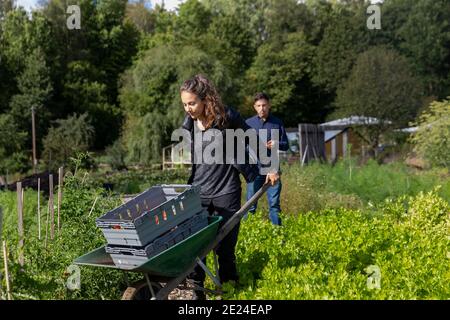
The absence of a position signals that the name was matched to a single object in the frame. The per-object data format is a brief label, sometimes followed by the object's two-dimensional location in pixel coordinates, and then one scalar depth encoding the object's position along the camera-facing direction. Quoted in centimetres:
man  694
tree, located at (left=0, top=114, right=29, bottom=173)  2055
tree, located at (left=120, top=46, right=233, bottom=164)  3022
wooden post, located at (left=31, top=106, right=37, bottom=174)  2606
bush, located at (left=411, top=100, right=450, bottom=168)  1506
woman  423
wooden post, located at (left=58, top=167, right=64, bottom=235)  520
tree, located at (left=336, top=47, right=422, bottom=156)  2916
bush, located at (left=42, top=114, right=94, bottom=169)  2497
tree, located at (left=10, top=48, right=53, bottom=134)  3591
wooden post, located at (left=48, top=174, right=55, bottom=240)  507
